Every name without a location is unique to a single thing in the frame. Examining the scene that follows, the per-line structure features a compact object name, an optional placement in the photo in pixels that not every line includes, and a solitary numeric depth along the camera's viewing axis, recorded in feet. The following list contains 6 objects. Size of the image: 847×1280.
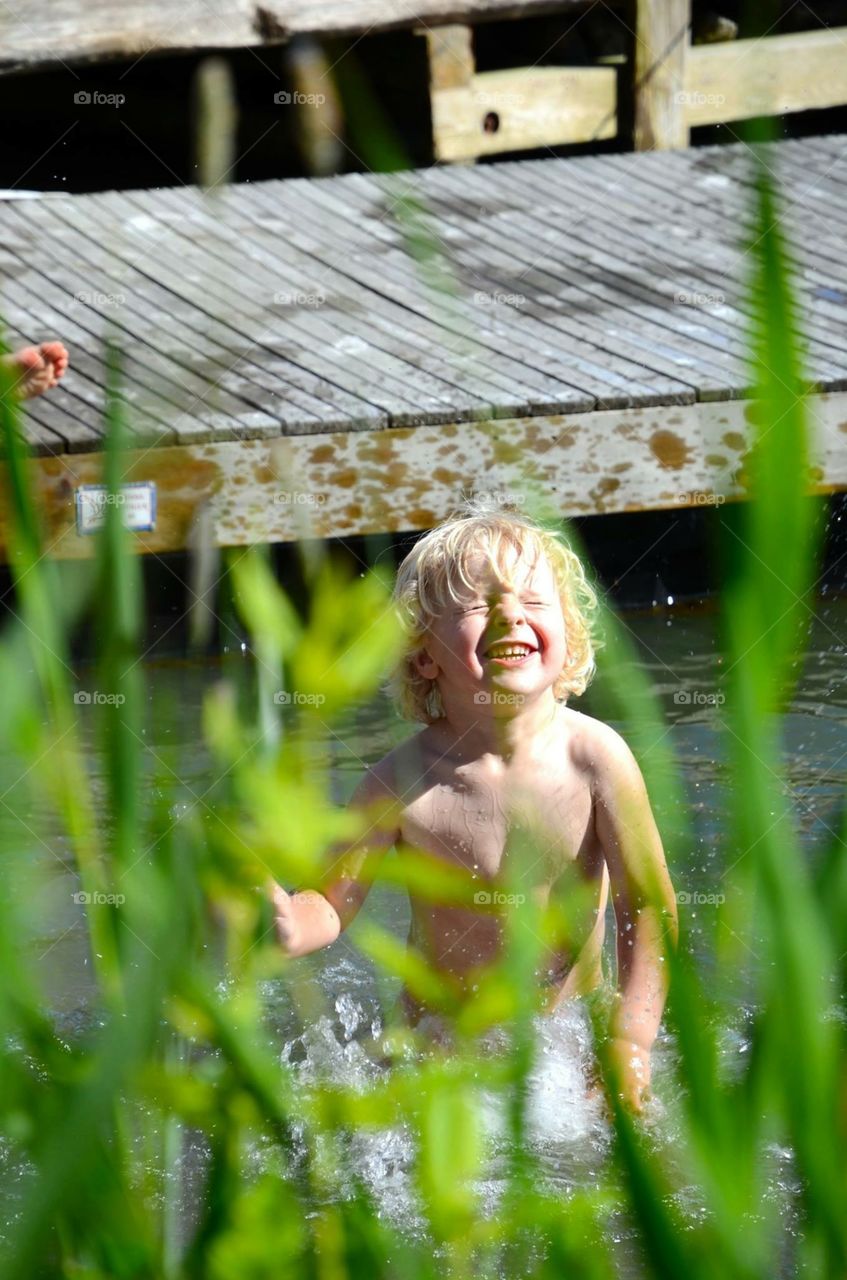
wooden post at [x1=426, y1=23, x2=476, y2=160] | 43.45
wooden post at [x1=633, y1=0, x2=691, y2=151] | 44.04
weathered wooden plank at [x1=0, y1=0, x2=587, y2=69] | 40.65
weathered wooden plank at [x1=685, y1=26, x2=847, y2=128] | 45.44
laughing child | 17.83
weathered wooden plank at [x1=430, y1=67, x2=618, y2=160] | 44.24
